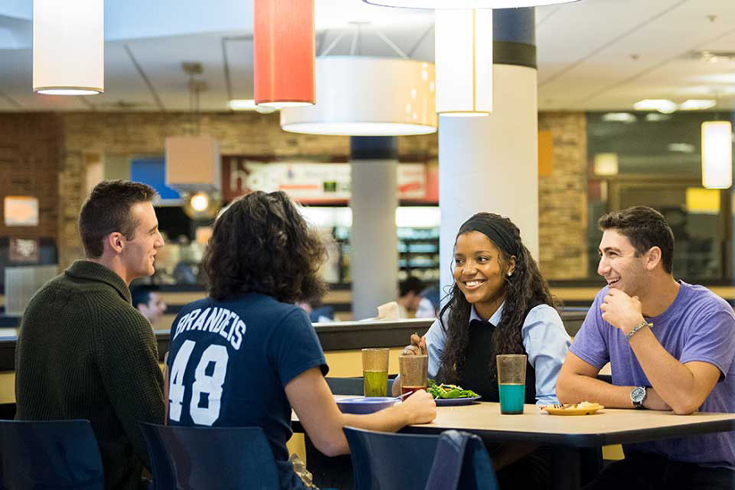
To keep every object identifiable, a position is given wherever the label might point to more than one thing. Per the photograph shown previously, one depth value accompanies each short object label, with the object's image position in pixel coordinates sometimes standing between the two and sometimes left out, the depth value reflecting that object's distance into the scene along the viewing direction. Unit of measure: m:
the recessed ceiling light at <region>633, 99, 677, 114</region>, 12.62
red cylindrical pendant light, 3.72
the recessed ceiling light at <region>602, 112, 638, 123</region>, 13.84
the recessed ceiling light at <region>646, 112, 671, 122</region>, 13.85
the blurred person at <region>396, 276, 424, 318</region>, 9.41
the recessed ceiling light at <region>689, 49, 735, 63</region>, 9.47
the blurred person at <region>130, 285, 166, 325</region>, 8.08
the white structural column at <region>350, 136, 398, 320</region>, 10.52
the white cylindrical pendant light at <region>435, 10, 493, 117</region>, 4.00
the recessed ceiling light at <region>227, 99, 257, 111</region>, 12.32
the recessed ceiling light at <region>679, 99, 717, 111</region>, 12.60
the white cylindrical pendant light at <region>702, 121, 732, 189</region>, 10.18
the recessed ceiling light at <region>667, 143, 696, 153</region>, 13.88
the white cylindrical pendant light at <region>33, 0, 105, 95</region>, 3.48
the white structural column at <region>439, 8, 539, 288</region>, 5.39
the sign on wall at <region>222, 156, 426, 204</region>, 13.93
